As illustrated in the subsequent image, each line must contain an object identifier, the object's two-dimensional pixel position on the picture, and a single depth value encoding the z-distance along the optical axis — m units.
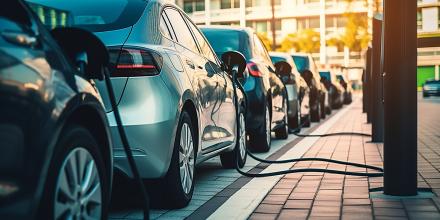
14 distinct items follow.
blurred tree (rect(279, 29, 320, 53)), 80.56
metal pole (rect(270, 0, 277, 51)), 35.38
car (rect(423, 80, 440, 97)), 55.00
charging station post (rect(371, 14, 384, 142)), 10.52
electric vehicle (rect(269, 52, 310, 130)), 12.75
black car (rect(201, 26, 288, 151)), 9.10
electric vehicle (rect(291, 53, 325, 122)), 16.38
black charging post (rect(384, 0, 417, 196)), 5.40
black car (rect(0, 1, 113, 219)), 2.68
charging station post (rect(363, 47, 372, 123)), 15.03
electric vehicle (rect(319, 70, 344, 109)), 25.14
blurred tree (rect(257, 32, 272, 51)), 79.69
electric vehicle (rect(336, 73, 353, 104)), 34.03
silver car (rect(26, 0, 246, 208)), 4.71
